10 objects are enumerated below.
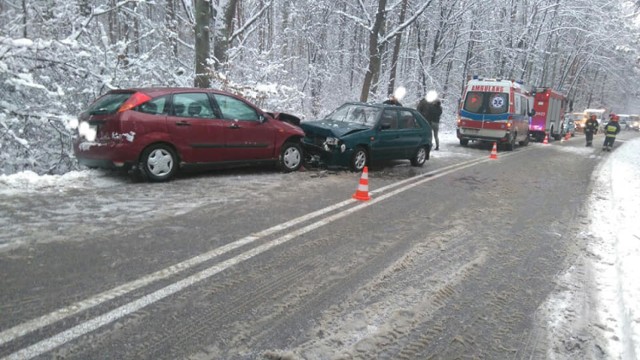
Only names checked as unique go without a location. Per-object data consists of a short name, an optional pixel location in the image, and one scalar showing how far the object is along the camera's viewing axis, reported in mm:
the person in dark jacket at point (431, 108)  15836
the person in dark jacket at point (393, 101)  13830
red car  6984
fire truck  24344
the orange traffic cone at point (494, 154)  14711
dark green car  9609
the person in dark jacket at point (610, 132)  20812
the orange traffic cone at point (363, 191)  7262
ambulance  17250
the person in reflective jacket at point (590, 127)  22973
